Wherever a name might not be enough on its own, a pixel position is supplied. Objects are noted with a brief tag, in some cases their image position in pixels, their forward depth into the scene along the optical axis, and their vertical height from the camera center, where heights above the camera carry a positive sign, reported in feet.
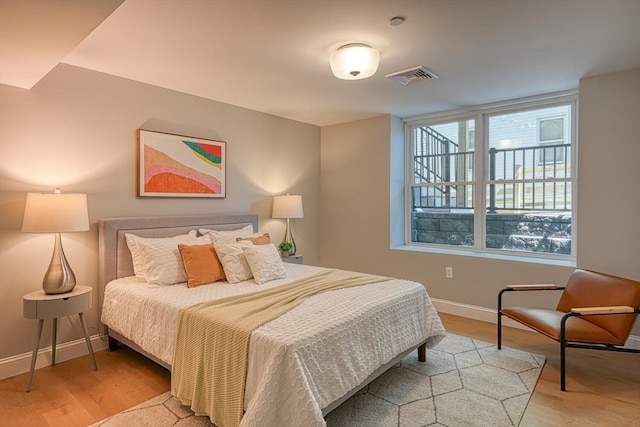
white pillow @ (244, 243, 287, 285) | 9.84 -1.60
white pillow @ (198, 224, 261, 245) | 11.24 -0.89
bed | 5.56 -2.44
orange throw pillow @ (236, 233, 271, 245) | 11.28 -1.04
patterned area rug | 6.96 -4.17
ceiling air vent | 9.73 +3.80
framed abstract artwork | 10.94 +1.39
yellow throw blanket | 6.01 -2.62
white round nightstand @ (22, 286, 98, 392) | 8.06 -2.31
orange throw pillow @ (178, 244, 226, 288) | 9.51 -1.57
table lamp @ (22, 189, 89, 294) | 8.06 -0.31
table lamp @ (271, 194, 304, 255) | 14.47 +0.03
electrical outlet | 13.71 -2.51
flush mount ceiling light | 8.07 +3.43
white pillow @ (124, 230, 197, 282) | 9.70 -1.15
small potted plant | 14.56 -1.67
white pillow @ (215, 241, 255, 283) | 9.89 -1.56
